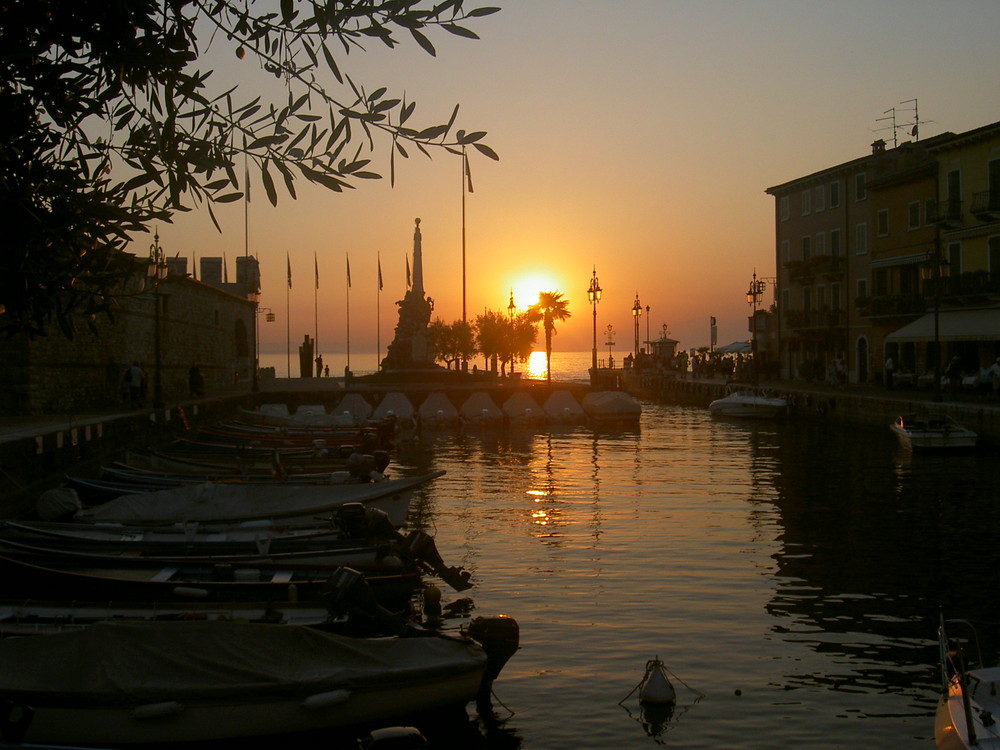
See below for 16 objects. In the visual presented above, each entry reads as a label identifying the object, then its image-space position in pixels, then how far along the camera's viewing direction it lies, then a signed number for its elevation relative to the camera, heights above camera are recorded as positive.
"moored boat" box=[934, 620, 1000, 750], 7.96 -2.86
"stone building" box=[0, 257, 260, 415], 30.41 +1.19
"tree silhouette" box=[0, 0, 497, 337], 5.58 +1.55
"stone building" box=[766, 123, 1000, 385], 47.91 +6.87
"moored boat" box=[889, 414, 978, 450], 35.47 -2.16
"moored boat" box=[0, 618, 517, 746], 8.34 -2.68
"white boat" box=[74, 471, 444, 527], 17.30 -2.21
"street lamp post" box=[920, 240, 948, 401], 41.56 +3.05
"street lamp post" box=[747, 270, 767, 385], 74.75 +6.39
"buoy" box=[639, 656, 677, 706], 10.97 -3.50
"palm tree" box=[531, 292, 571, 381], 115.88 +8.52
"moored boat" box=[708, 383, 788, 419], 55.41 -1.66
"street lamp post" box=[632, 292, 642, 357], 87.81 +6.15
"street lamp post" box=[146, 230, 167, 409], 34.97 -0.08
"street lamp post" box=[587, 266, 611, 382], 70.81 +6.32
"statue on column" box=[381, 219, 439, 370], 73.31 +3.40
